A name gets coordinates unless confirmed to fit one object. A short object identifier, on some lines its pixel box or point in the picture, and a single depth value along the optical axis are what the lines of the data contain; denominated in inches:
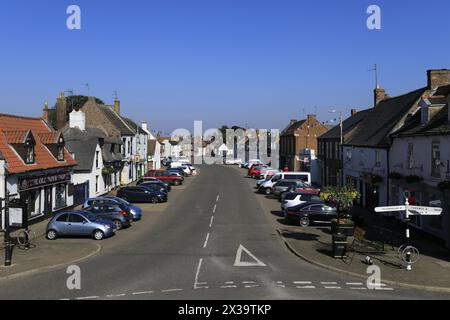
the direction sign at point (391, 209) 777.8
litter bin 818.2
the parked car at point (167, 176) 2383.1
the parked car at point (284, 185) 1824.1
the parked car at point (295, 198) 1361.7
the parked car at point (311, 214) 1214.9
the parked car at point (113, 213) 1159.6
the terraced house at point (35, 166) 1123.2
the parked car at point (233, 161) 4668.6
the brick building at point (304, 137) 3097.9
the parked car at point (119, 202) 1291.8
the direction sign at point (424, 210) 780.6
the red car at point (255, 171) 2854.3
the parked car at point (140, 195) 1680.6
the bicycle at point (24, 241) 917.8
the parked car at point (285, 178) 2012.8
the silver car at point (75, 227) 1032.2
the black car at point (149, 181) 1910.7
